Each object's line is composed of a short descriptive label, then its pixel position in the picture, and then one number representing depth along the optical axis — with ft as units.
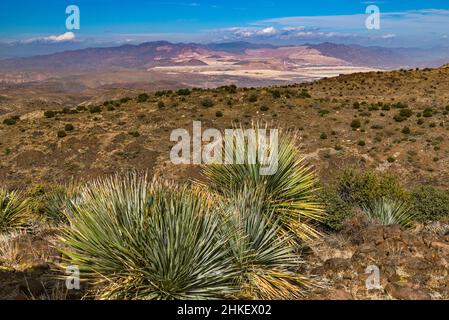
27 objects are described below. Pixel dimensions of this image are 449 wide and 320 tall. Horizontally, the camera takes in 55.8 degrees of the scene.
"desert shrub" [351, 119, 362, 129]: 119.24
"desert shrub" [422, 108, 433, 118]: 126.62
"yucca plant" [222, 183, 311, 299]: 17.76
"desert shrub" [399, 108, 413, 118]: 127.95
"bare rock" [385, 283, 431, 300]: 18.69
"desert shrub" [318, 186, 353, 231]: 35.96
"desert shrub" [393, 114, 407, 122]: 124.68
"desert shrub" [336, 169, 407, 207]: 43.01
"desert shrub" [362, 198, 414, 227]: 37.29
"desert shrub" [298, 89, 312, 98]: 160.76
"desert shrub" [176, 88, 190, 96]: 168.76
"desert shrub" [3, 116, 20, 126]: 134.76
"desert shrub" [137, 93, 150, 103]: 161.28
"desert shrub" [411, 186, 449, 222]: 47.55
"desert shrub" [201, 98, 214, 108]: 144.70
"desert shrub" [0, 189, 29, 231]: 33.06
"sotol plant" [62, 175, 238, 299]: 15.51
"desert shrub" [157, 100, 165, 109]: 143.83
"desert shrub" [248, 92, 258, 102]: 148.48
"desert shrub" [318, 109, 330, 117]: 132.26
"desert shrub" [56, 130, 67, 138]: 116.73
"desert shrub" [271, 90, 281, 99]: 154.92
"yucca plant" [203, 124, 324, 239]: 24.94
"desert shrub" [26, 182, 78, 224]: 37.52
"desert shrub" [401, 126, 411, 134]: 112.79
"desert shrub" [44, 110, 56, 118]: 142.20
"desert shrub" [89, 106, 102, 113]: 145.07
